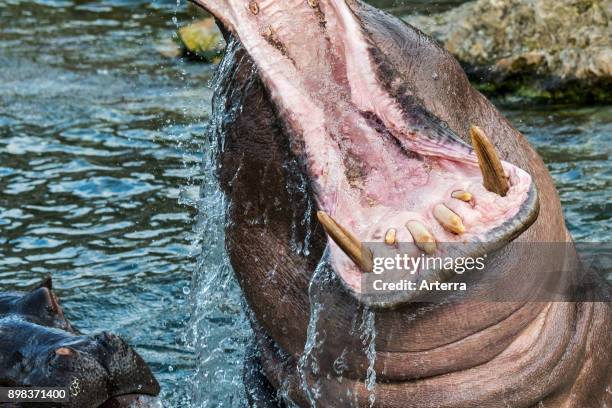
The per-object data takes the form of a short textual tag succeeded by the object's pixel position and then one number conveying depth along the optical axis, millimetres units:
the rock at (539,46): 9414
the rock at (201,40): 11461
